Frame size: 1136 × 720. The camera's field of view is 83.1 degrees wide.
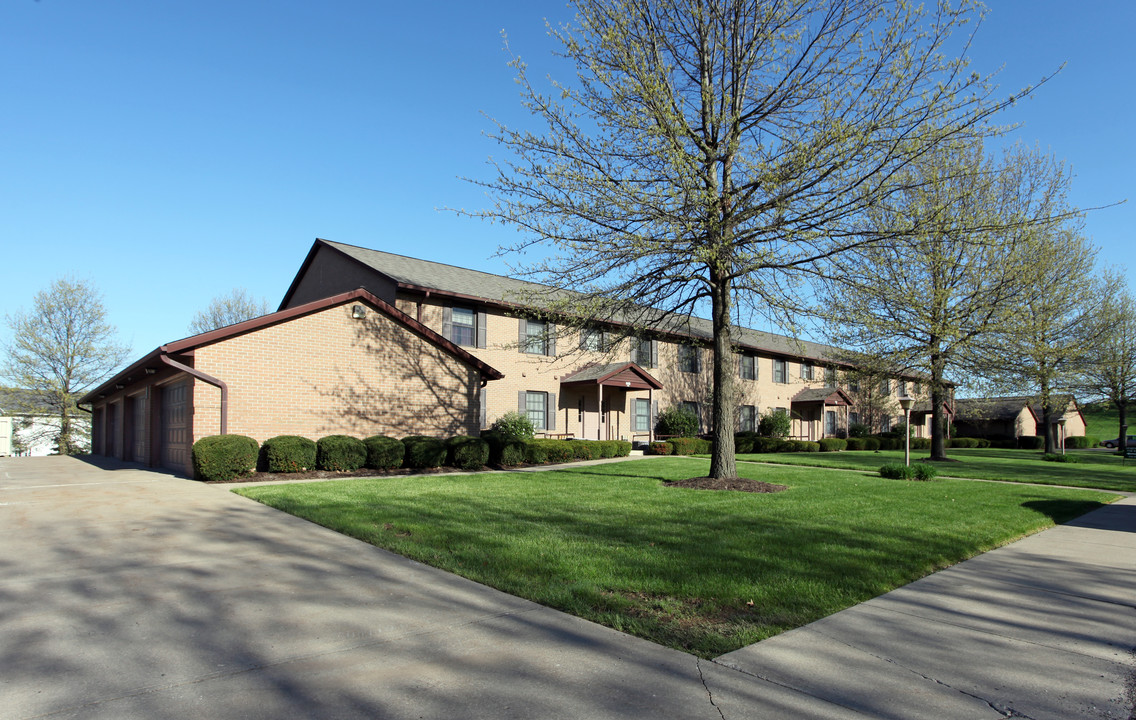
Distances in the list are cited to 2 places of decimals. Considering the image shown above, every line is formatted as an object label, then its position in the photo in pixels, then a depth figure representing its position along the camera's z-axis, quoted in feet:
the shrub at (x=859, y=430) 124.77
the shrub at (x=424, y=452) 51.72
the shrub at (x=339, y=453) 48.01
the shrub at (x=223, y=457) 42.42
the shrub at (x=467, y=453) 53.88
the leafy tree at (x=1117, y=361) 93.56
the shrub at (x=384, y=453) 50.03
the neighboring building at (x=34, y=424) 111.55
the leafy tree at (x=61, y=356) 110.42
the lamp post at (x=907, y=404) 53.01
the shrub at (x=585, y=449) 65.46
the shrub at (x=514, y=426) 66.44
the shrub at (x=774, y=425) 102.53
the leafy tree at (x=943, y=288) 36.27
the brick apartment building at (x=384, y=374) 47.96
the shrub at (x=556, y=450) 61.67
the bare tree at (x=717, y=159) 32.22
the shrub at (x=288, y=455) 45.91
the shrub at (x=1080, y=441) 170.09
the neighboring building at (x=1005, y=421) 156.92
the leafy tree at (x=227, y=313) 148.46
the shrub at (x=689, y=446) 79.66
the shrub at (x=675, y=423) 87.92
